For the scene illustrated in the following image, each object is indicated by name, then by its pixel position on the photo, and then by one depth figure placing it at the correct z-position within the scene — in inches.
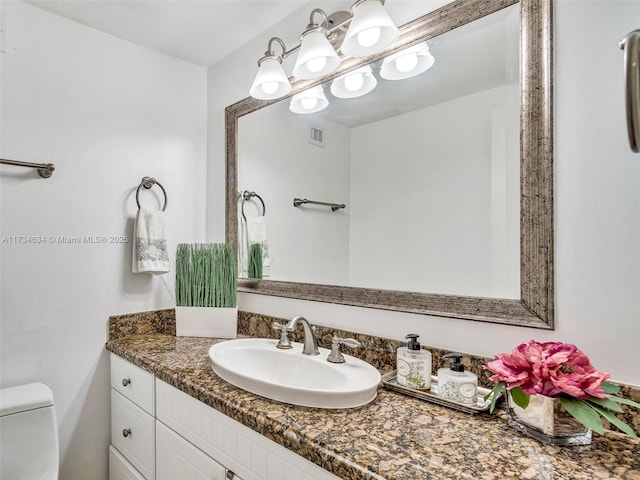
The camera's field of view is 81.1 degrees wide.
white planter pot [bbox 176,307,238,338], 67.0
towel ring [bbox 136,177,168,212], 71.9
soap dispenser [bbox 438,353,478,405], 37.3
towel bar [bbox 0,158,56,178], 57.7
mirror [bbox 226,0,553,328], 37.3
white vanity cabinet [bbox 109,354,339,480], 35.9
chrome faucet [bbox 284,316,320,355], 51.3
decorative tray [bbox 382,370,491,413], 36.3
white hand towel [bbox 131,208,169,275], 68.2
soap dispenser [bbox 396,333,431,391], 41.2
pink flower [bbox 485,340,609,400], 29.2
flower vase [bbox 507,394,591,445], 30.1
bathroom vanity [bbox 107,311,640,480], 27.6
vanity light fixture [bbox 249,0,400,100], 45.9
